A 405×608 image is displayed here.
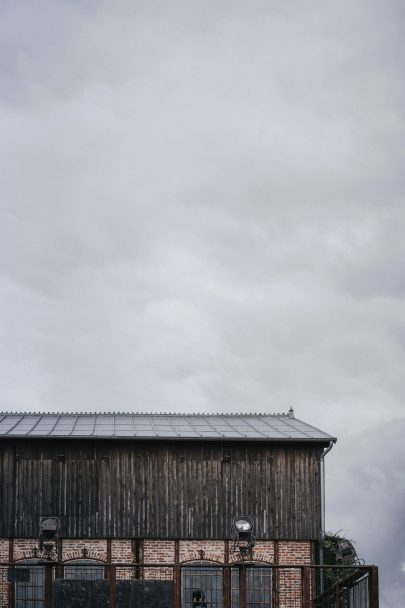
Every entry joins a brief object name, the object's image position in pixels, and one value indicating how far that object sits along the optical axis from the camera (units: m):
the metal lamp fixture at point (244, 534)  25.42
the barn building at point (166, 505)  29.75
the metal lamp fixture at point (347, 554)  25.07
